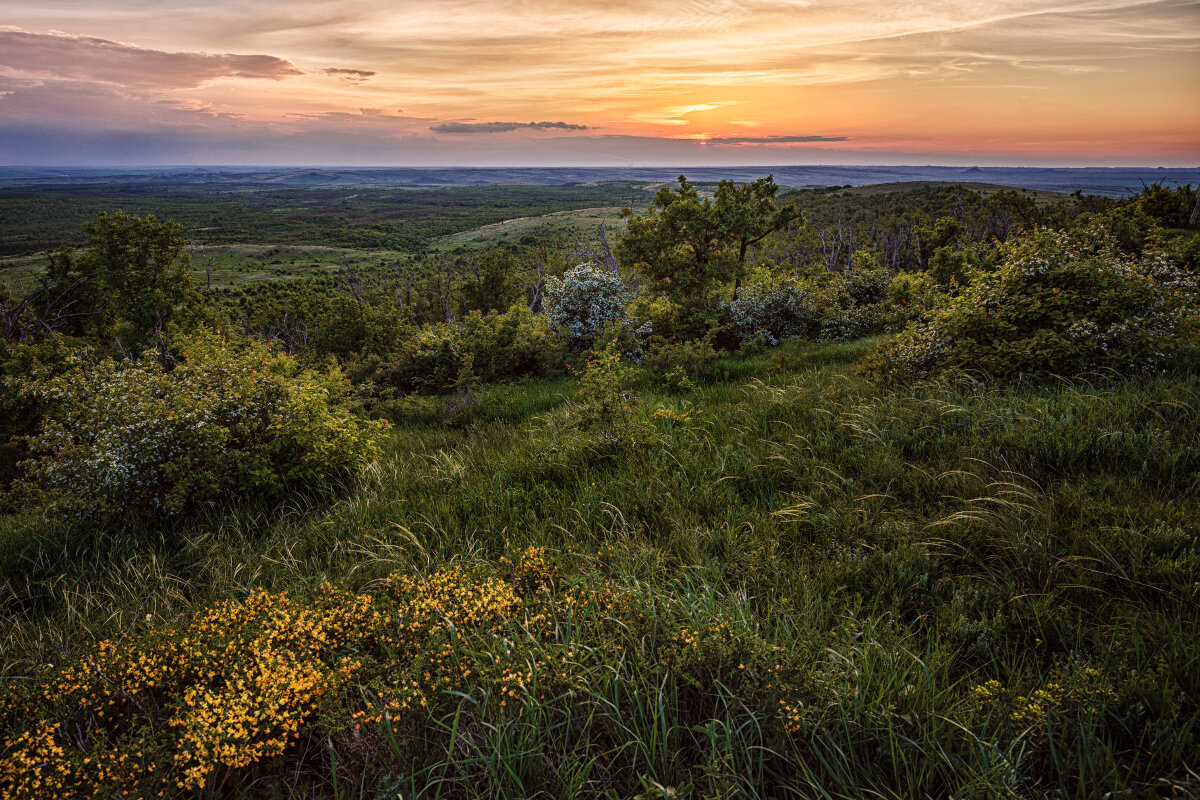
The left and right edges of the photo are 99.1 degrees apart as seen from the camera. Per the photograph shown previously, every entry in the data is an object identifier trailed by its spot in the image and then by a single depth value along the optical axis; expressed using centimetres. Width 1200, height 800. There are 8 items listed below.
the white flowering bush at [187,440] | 545
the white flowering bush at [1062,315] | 593
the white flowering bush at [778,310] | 1797
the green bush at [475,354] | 1803
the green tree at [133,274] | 2458
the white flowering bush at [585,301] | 1981
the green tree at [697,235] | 1817
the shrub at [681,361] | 1264
